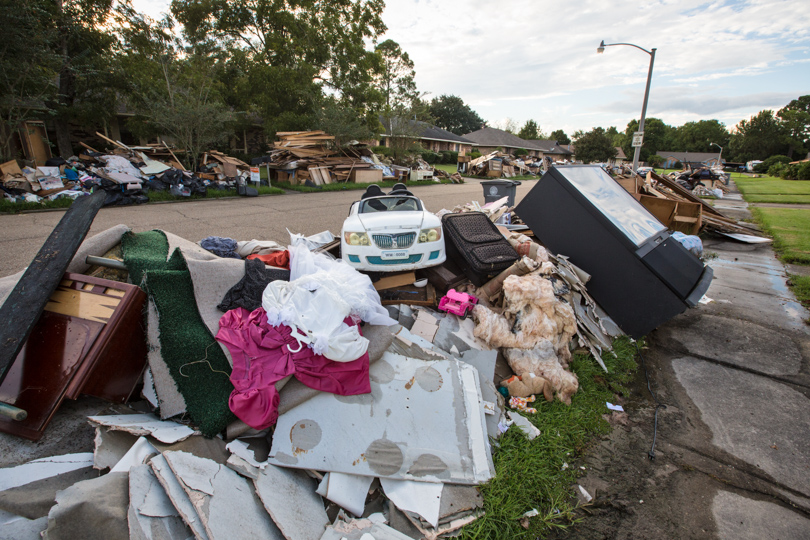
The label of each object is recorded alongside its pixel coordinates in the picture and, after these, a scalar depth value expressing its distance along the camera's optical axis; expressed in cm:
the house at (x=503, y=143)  5822
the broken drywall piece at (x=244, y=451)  209
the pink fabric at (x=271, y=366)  237
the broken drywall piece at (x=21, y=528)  151
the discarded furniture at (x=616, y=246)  378
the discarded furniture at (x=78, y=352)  214
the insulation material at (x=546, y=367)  314
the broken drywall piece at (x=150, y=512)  158
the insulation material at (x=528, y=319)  344
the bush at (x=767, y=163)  5318
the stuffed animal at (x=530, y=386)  308
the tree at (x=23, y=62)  982
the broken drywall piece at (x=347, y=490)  204
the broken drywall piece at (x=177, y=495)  163
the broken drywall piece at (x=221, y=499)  168
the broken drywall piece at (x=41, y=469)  176
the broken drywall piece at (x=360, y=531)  186
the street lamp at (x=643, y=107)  1615
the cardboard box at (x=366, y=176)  1825
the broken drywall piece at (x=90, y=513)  148
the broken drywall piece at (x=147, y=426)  205
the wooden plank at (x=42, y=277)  214
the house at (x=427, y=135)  2248
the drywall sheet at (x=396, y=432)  219
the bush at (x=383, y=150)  2387
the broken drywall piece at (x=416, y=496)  204
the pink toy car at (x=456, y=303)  368
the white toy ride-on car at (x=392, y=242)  409
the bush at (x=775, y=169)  4297
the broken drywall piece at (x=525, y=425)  270
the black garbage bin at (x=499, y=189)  802
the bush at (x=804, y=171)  3241
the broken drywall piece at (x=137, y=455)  188
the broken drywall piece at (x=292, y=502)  183
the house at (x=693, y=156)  8562
